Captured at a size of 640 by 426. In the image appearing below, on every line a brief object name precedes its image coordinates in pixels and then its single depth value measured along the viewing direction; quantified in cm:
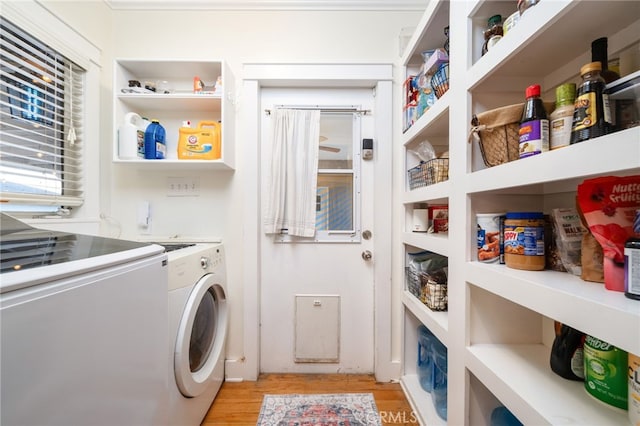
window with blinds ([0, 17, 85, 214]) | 112
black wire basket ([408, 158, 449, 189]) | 117
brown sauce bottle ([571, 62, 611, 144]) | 54
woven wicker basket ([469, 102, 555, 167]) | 75
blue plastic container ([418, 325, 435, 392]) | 138
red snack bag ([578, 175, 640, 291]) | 54
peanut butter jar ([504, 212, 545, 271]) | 73
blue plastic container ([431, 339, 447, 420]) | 121
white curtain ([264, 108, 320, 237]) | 161
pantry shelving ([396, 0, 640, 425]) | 52
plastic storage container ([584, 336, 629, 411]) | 57
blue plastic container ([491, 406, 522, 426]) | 85
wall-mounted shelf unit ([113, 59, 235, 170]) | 141
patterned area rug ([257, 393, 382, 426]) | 127
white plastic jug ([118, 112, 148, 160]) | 137
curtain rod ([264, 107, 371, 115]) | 165
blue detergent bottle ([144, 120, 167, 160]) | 145
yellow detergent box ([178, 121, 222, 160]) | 146
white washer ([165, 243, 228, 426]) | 102
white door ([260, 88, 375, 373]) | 164
